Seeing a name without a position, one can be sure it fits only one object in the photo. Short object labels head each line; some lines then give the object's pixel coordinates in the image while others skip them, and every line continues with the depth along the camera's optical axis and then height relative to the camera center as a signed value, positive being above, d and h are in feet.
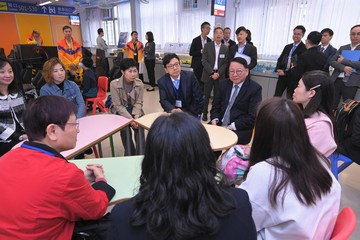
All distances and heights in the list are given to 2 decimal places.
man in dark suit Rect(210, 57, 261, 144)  7.61 -1.83
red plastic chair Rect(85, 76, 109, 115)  13.76 -3.20
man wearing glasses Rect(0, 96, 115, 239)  2.86 -1.72
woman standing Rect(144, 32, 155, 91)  21.08 -1.46
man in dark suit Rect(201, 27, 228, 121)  13.47 -0.98
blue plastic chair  6.55 -3.14
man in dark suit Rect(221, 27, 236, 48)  15.98 +0.21
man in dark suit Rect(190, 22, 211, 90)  14.73 -0.43
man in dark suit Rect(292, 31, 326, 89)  10.90 -0.68
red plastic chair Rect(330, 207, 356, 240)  2.52 -1.98
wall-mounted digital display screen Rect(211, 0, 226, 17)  14.84 +2.06
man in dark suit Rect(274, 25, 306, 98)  12.71 -1.11
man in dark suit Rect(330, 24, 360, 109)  10.61 -1.30
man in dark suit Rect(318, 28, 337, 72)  12.29 -0.21
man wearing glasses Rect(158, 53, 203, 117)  8.70 -1.74
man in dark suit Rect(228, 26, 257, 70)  12.85 -0.46
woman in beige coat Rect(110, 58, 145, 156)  8.79 -1.98
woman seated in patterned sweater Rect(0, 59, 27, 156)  6.74 -1.97
